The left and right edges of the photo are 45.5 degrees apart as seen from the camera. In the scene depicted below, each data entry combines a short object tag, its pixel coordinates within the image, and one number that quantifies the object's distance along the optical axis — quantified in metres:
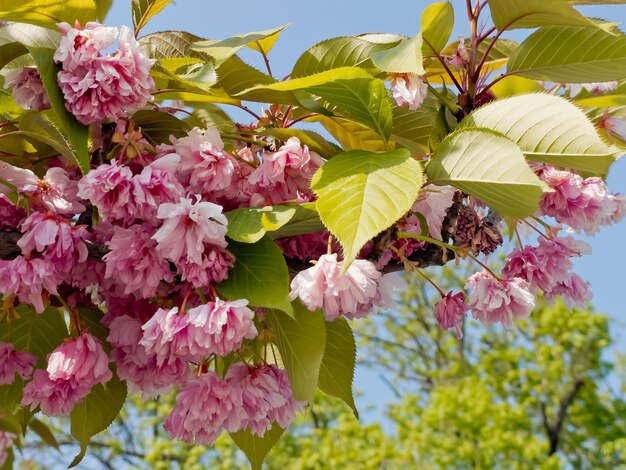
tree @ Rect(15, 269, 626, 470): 9.13
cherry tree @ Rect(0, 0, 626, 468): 0.81
